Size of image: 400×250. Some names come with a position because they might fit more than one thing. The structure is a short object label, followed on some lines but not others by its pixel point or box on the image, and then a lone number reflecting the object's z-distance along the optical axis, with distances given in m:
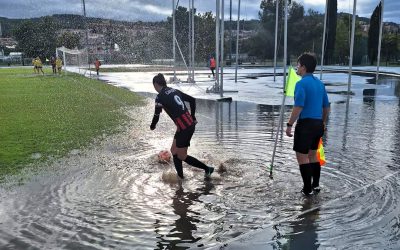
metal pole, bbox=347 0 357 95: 19.69
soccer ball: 7.70
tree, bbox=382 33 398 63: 57.09
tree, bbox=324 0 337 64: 49.00
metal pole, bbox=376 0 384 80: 24.04
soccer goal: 57.30
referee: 5.49
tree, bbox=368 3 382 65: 48.31
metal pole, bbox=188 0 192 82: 27.52
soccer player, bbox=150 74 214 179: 6.21
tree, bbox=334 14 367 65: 53.94
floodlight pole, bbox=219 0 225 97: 19.17
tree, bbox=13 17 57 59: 91.44
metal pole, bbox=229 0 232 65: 33.66
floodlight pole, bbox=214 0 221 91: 19.39
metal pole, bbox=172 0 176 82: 25.63
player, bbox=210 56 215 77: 36.10
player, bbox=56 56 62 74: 40.53
